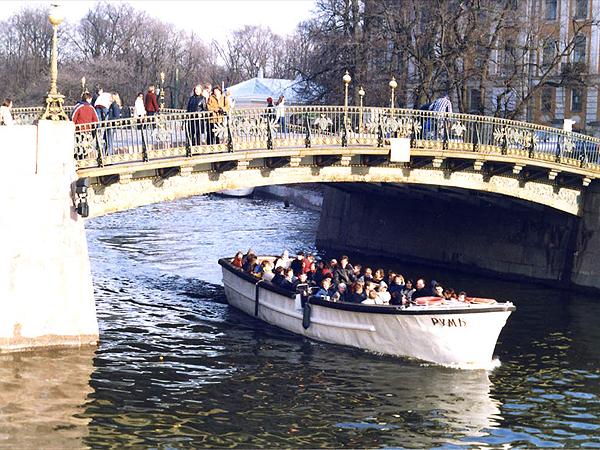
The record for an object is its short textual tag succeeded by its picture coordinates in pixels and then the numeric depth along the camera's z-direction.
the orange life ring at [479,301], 24.89
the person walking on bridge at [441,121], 31.53
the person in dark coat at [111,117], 24.94
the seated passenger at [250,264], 30.78
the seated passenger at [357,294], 26.50
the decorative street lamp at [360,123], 30.30
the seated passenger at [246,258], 31.22
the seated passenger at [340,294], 27.15
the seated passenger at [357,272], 30.11
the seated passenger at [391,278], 28.19
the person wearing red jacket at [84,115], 25.30
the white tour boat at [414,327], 24.61
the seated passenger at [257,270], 30.44
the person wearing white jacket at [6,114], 25.12
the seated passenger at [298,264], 30.71
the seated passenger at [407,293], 26.06
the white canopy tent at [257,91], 72.06
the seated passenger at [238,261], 31.46
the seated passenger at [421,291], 26.83
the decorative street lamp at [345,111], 29.21
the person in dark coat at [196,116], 26.50
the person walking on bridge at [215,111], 26.98
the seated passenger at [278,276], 28.89
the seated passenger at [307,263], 30.69
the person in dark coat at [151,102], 28.34
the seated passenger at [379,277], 28.69
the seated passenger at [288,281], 28.39
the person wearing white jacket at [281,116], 28.03
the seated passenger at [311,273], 29.53
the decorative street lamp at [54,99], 23.36
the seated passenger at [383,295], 26.45
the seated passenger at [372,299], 26.30
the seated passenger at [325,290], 27.48
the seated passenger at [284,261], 31.34
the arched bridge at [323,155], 25.41
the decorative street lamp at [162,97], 33.31
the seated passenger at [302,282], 27.89
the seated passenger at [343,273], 29.17
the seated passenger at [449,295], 25.75
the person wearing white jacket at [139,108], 27.84
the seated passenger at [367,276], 29.13
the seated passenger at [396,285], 27.75
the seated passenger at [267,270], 30.07
